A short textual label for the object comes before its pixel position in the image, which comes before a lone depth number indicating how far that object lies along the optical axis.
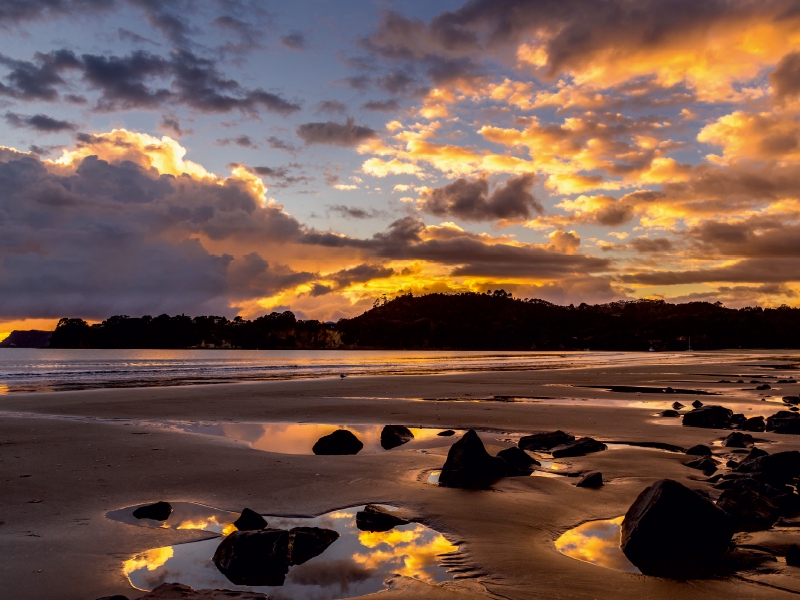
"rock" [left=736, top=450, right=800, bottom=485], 7.82
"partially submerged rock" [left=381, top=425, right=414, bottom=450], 11.70
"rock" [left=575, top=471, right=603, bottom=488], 7.93
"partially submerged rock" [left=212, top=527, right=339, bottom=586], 4.91
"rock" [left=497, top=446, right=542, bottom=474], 8.98
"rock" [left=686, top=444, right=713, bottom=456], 10.19
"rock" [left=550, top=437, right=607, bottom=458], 10.30
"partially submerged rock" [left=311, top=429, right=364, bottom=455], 10.73
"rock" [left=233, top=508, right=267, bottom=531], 6.01
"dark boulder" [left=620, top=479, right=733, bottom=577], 5.31
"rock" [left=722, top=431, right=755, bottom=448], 10.89
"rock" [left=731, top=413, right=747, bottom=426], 14.43
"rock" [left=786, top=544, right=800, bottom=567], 4.95
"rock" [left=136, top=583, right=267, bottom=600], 4.15
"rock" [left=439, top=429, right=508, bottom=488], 8.15
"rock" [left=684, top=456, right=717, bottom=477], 8.69
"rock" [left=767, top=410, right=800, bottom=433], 12.66
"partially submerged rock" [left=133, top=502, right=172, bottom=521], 6.56
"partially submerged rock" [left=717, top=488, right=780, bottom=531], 6.09
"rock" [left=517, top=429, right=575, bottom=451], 11.01
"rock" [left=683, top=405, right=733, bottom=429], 13.91
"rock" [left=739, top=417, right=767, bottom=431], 13.23
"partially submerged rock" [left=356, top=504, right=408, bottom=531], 6.27
